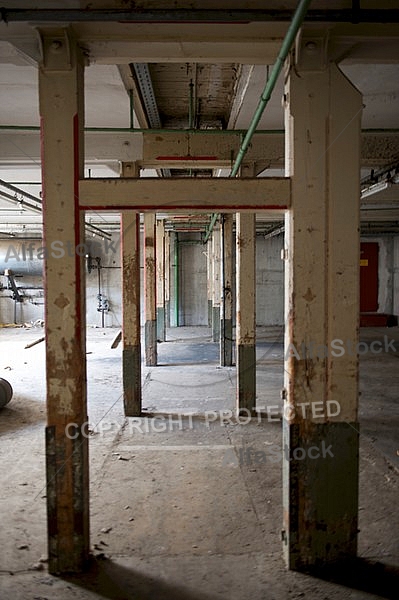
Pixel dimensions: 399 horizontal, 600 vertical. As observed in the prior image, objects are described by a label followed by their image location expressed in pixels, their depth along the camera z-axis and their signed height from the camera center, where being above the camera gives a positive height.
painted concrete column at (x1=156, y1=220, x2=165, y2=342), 11.02 +0.03
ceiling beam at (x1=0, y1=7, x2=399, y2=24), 2.08 +1.18
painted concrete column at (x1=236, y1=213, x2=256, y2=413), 5.12 -0.34
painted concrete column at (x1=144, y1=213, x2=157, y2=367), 7.11 -0.10
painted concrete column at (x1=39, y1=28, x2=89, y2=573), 2.23 -0.10
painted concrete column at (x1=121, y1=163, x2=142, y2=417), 5.04 -0.27
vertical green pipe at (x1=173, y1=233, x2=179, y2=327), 14.55 +0.13
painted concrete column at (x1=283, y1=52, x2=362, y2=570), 2.25 -0.16
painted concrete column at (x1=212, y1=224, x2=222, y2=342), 9.87 +0.15
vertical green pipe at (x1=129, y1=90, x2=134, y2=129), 3.63 +1.39
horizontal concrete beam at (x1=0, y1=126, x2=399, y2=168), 4.86 +1.40
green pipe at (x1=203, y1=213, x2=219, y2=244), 8.17 +1.11
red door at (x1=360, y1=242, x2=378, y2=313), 14.27 +0.12
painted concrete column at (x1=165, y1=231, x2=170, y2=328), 13.54 +0.46
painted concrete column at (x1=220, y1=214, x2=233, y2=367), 7.19 +0.11
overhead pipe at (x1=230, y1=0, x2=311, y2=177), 1.72 +0.98
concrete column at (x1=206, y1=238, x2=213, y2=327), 11.86 +0.23
